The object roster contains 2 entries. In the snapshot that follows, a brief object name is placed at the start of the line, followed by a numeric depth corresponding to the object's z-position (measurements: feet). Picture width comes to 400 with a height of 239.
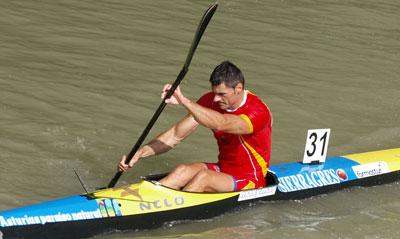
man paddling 50.65
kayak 47.26
